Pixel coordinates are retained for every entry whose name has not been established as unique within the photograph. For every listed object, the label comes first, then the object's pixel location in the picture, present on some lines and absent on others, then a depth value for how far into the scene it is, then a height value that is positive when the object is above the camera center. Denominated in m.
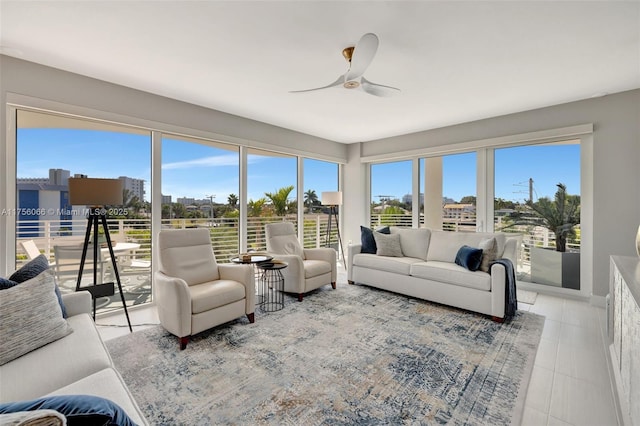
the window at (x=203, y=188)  3.88 +0.36
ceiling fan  2.02 +1.17
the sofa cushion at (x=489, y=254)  3.40 -0.48
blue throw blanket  3.14 -0.86
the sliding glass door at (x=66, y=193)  2.91 +0.22
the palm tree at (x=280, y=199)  5.19 +0.26
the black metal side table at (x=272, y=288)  3.56 -1.07
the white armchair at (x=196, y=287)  2.57 -0.74
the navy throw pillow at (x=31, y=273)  1.84 -0.39
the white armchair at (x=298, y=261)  3.87 -0.69
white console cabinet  1.43 -0.73
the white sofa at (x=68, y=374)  1.23 -0.76
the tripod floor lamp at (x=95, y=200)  2.61 +0.12
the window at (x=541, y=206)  3.98 +0.11
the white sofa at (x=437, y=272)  3.22 -0.75
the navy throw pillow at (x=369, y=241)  4.62 -0.44
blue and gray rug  1.80 -1.21
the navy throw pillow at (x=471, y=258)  3.41 -0.54
